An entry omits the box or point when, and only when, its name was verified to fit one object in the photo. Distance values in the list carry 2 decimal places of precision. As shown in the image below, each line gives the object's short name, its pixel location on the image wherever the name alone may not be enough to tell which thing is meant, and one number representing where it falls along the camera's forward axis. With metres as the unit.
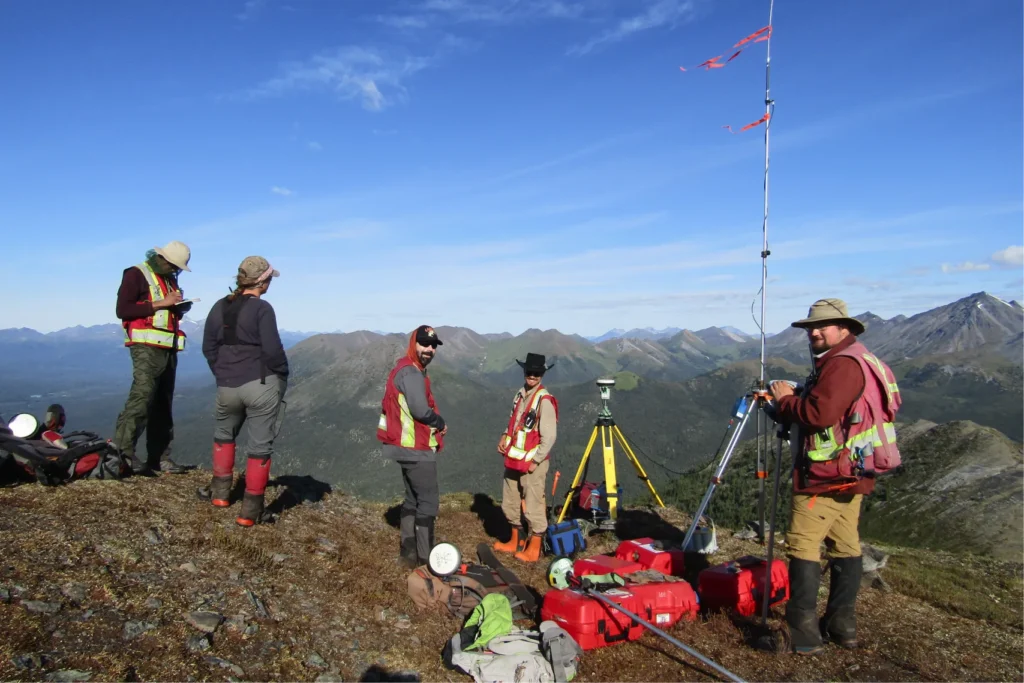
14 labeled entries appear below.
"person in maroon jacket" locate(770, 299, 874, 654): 5.75
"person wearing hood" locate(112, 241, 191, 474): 8.59
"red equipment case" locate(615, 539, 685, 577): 8.36
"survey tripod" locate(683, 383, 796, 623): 6.64
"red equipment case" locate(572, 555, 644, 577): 7.44
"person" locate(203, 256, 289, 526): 7.54
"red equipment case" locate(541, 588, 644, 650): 6.17
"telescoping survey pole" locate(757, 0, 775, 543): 7.70
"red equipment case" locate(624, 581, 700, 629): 6.71
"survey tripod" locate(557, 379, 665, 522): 11.33
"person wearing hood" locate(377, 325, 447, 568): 7.65
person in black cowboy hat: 9.15
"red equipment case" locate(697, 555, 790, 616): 7.29
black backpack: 7.48
